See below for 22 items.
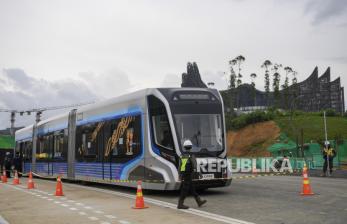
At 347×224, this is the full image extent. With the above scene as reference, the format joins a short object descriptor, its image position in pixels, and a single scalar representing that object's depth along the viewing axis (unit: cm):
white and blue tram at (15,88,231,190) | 1478
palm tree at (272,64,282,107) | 8512
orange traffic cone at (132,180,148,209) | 1248
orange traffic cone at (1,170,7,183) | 2676
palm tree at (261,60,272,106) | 8516
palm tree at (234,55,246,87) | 8161
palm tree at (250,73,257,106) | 8888
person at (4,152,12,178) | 3225
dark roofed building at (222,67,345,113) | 9506
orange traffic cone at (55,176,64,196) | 1692
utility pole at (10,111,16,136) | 10592
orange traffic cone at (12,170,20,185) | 2462
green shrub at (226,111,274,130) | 7306
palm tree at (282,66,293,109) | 8369
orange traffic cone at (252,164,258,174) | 3199
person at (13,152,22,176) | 3300
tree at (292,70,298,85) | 8401
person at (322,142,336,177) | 2430
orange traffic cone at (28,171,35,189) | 2096
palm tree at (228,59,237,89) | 8308
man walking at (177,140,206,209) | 1243
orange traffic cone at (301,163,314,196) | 1464
